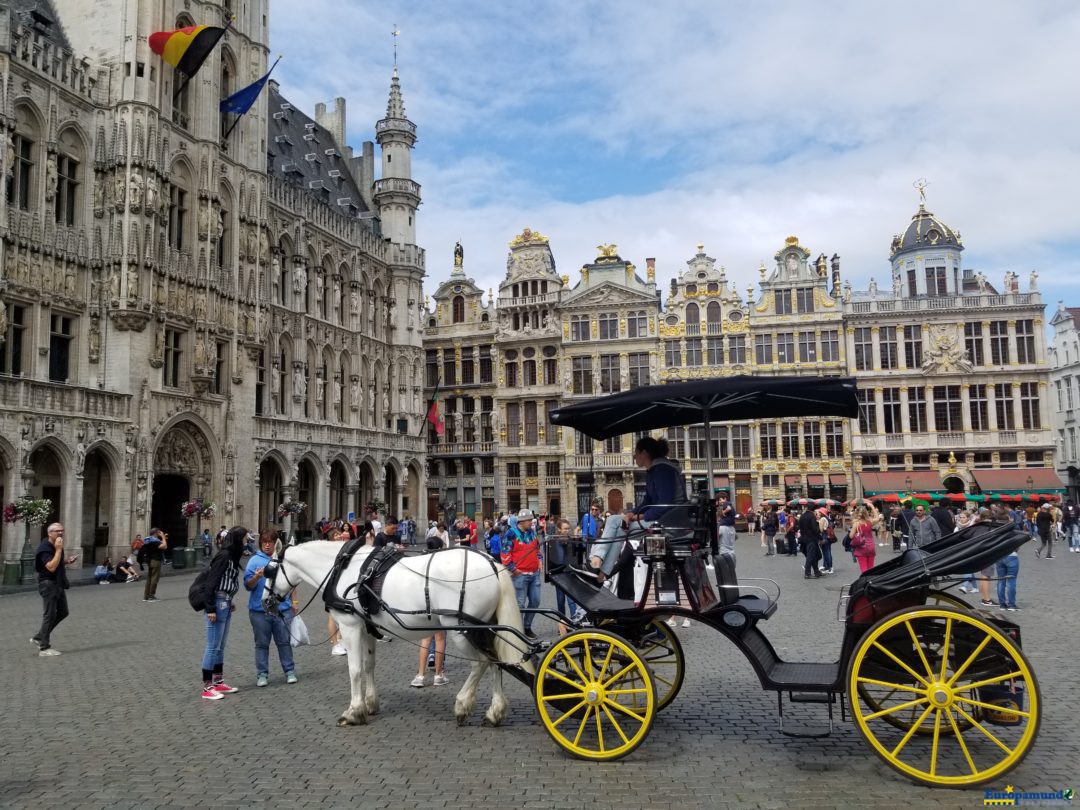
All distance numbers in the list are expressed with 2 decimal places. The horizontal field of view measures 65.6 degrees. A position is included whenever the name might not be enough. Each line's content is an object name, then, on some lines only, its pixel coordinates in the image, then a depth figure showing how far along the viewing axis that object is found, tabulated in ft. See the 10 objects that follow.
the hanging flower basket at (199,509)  89.86
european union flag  102.47
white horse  24.25
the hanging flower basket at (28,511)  69.15
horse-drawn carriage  18.80
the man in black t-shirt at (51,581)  36.88
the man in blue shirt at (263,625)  29.73
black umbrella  24.03
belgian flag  92.12
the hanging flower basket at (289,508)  95.05
